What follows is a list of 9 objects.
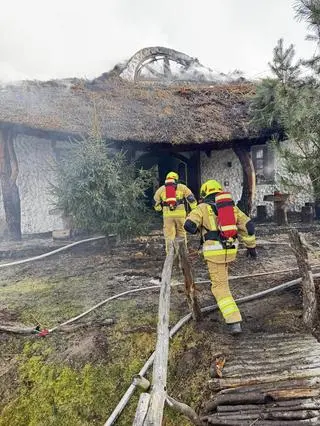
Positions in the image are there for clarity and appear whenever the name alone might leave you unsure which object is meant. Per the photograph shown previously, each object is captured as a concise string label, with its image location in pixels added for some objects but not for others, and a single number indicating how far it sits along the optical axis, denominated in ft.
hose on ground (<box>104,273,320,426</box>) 10.38
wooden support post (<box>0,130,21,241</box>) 29.58
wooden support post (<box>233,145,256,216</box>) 35.01
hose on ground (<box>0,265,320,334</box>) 14.47
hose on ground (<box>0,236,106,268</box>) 23.49
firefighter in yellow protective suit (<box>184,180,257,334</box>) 12.55
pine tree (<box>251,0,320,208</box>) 14.40
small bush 24.25
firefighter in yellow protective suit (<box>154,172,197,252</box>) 22.75
